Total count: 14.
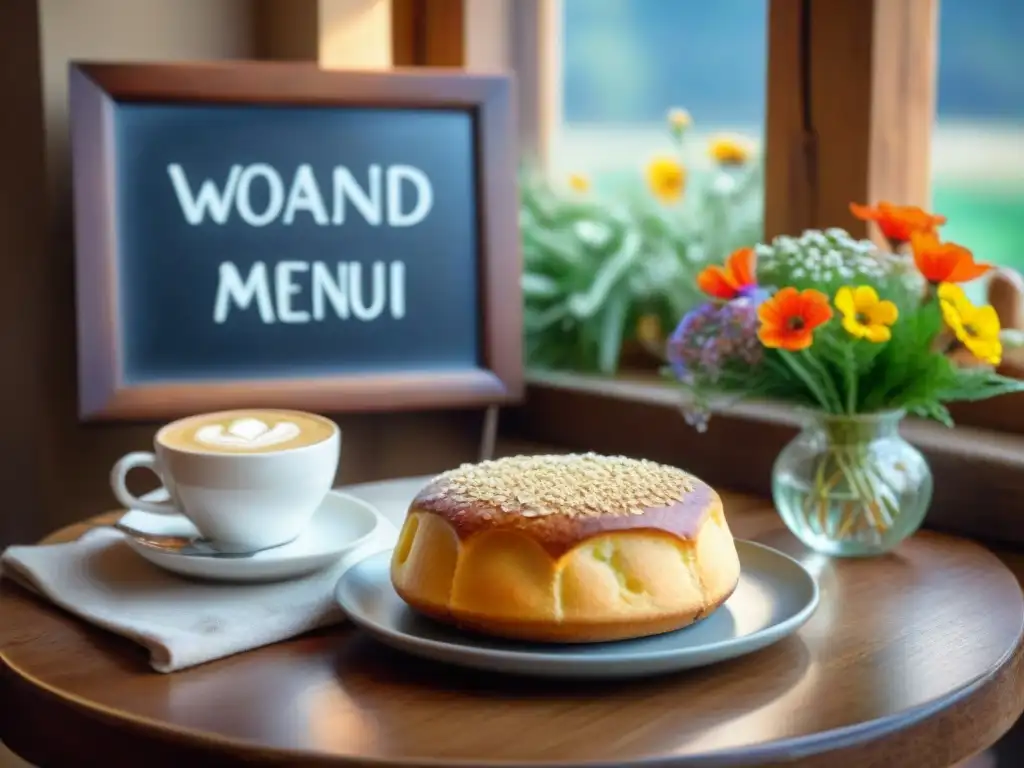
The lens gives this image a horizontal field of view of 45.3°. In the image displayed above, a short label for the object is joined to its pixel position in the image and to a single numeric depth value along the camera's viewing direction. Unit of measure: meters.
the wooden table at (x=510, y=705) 0.72
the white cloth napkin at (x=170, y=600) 0.86
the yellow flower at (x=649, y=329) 1.80
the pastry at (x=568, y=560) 0.81
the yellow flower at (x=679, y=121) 1.82
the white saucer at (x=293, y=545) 0.97
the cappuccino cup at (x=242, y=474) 0.98
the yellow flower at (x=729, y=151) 1.77
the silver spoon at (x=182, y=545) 1.01
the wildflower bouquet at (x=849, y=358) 1.04
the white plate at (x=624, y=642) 0.78
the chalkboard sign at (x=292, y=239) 1.48
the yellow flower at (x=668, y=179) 1.84
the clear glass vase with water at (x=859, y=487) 1.10
